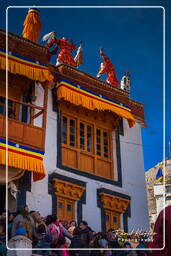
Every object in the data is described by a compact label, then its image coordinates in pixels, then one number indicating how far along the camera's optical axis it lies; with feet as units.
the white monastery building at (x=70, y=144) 35.78
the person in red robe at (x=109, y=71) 44.87
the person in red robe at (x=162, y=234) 11.21
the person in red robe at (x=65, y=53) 42.55
